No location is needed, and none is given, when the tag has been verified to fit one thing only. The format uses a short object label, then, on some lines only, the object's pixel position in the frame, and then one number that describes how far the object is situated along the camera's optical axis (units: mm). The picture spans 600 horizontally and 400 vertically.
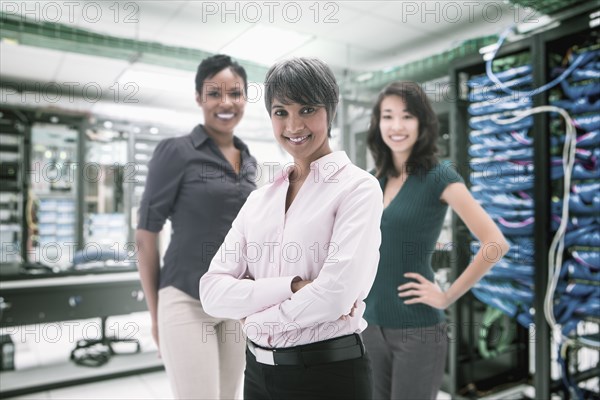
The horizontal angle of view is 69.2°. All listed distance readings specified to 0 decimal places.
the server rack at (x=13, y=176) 5422
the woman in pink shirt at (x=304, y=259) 697
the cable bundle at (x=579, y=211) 2152
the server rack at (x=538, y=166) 2281
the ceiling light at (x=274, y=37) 2463
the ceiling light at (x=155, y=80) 4523
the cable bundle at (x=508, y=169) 2350
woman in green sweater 1194
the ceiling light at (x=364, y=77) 2604
